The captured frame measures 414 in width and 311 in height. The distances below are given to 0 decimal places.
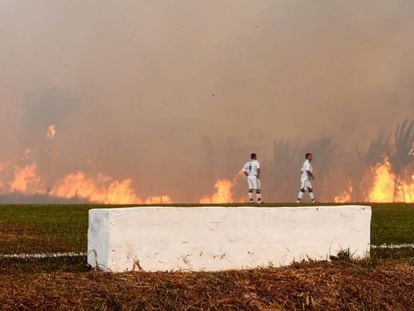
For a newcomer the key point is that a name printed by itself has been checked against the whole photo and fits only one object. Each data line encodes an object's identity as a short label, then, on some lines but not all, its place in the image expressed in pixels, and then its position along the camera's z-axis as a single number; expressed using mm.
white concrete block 7977
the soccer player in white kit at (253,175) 31203
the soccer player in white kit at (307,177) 30719
